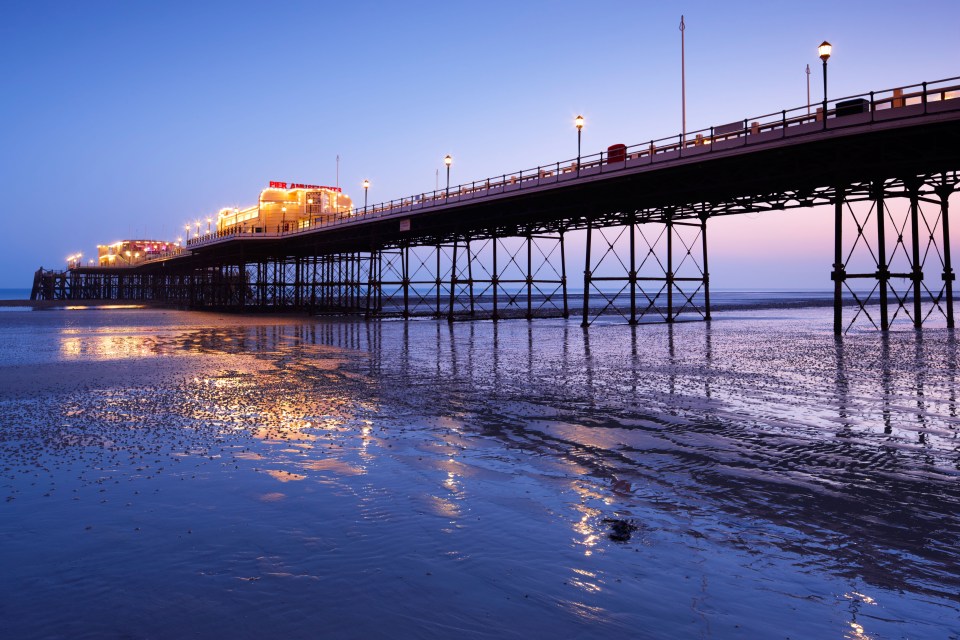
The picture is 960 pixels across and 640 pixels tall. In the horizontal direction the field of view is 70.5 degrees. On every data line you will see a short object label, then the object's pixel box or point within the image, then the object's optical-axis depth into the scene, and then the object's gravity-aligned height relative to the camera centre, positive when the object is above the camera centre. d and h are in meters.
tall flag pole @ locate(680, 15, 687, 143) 35.97 +13.02
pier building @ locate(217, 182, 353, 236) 70.88 +11.22
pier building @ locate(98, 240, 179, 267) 137.12 +12.96
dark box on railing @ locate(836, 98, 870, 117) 23.20 +6.85
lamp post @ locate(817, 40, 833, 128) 23.61 +9.01
